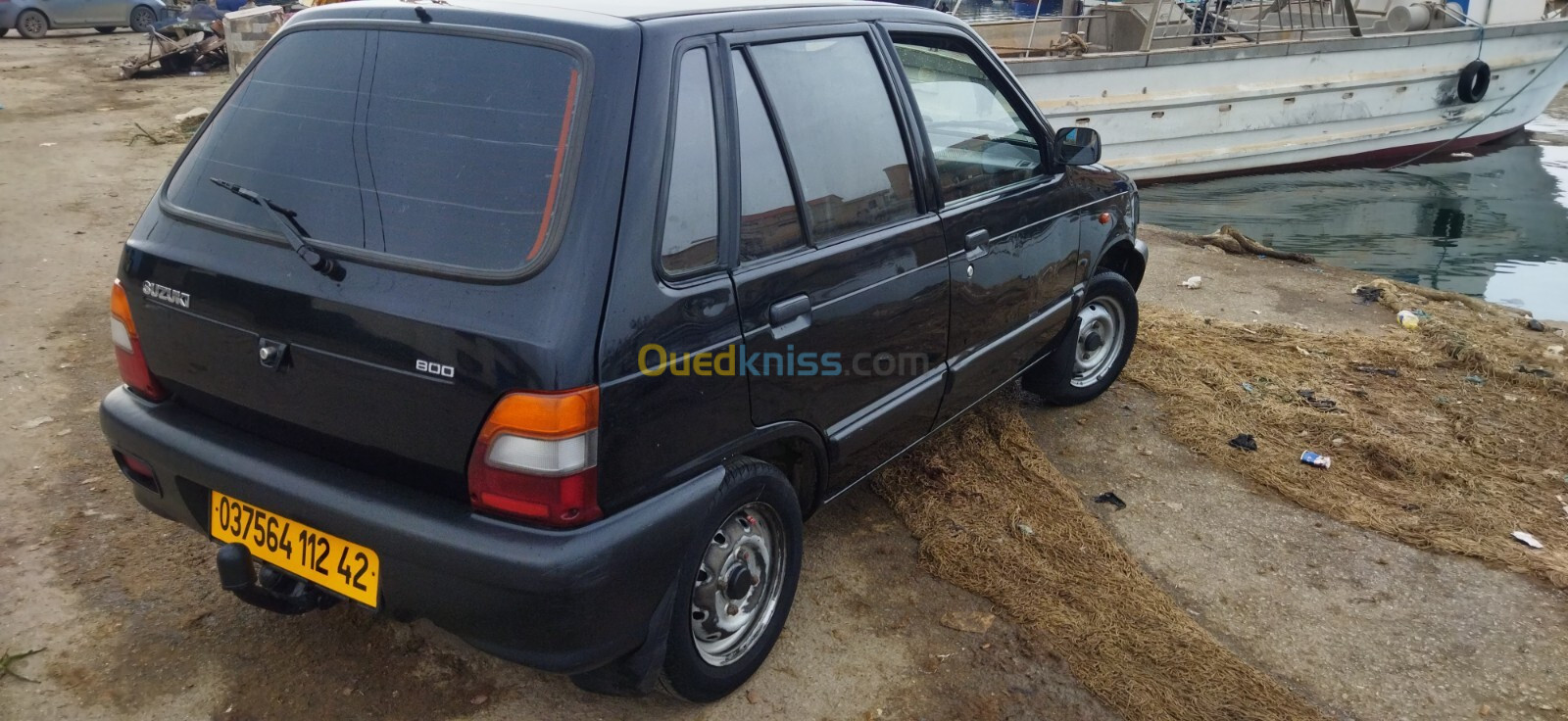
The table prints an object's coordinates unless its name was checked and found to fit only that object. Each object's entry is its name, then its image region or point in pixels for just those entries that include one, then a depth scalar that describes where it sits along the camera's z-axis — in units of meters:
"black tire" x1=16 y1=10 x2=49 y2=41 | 21.89
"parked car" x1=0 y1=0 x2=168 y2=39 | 21.75
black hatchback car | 2.21
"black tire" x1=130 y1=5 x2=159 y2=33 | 23.61
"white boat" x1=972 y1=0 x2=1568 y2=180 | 12.34
